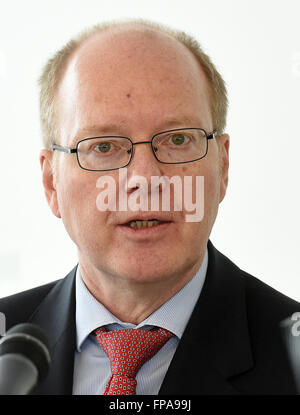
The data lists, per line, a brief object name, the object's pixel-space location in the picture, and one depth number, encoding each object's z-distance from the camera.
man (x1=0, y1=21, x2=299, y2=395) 1.25
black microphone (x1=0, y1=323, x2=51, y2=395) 1.07
